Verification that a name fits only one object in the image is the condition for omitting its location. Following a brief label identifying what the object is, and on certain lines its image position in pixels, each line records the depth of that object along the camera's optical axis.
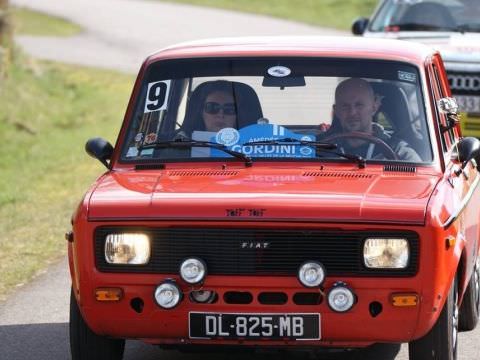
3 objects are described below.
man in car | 14.95
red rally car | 12.85
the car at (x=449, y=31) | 28.58
